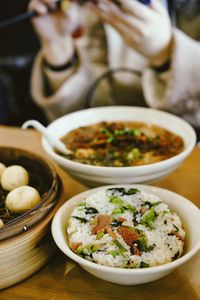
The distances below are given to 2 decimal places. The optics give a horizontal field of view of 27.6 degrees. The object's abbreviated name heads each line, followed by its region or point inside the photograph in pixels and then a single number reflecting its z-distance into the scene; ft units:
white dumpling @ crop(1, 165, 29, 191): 2.92
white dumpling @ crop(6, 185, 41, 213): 2.66
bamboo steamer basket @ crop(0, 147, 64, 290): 2.31
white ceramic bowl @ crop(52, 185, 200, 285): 2.13
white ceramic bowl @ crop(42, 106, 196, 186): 2.93
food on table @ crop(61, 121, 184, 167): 3.32
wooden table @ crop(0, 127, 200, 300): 2.35
